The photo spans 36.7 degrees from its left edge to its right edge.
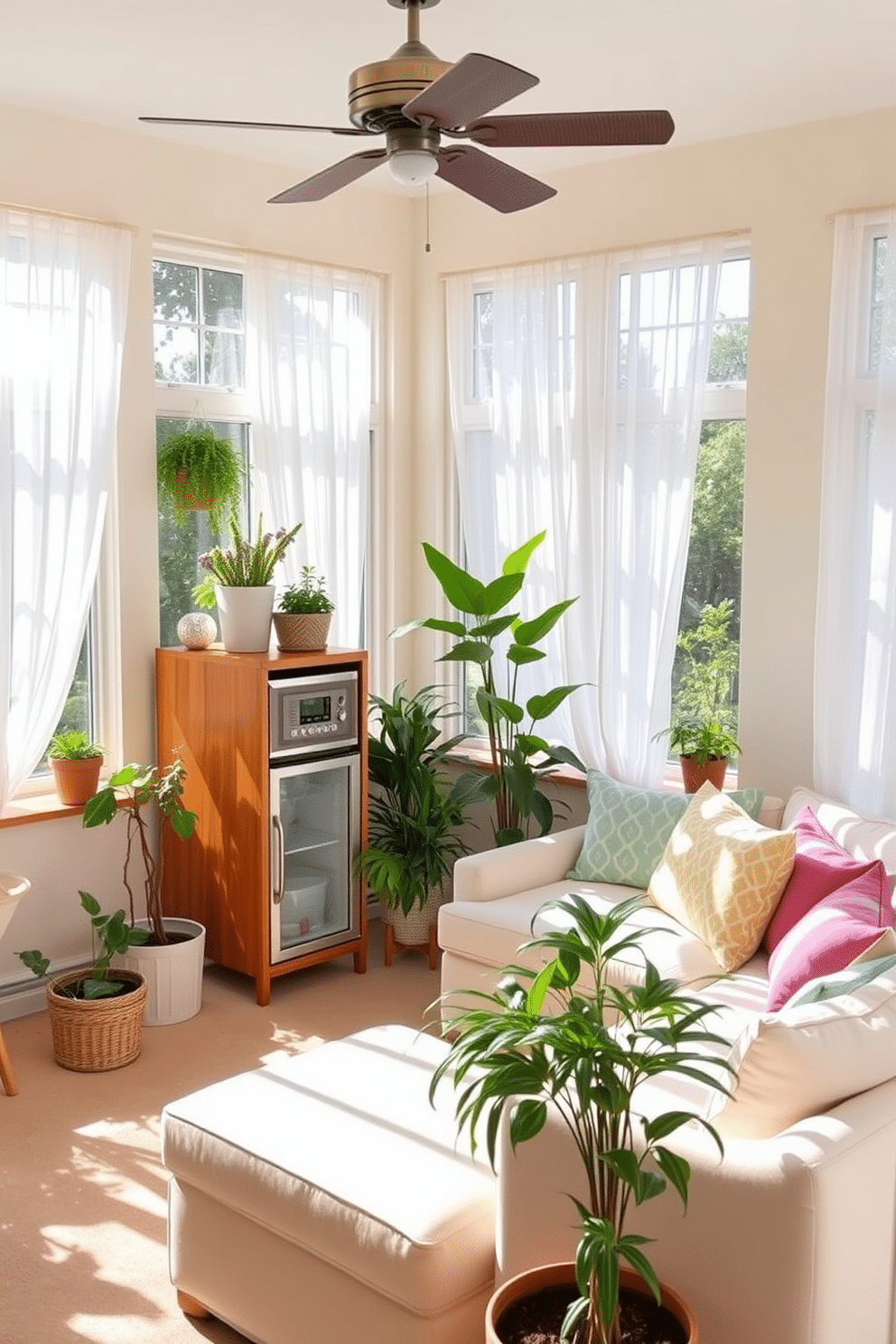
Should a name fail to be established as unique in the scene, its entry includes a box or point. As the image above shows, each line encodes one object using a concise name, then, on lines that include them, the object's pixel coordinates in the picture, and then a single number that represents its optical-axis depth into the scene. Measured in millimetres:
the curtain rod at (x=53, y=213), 4312
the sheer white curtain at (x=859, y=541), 4215
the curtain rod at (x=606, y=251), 4590
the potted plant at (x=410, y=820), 4945
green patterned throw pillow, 4301
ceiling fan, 2354
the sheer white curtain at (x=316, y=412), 5078
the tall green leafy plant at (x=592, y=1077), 1957
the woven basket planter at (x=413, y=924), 5066
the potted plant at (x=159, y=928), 4340
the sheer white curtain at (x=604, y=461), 4727
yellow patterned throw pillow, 3658
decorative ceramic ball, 4781
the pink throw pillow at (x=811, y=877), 3537
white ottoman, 2383
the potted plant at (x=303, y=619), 4730
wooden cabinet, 4527
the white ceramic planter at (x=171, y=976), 4398
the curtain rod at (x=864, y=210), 4188
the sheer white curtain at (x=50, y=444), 4344
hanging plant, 4770
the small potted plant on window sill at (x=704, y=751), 4570
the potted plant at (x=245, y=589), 4672
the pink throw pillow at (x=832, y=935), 2963
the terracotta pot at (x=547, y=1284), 2070
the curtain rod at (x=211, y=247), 4840
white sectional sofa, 2084
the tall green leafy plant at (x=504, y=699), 4742
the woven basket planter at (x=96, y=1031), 4039
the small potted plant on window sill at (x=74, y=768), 4535
